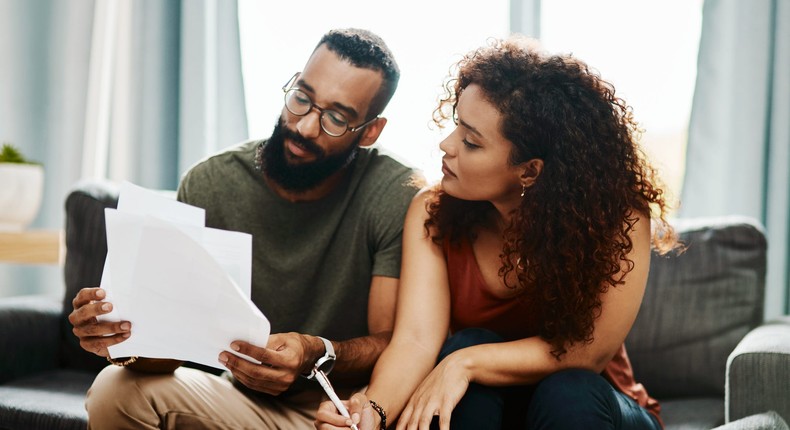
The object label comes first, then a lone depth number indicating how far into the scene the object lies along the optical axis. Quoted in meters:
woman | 1.31
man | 1.57
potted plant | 2.28
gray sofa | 1.79
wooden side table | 2.27
